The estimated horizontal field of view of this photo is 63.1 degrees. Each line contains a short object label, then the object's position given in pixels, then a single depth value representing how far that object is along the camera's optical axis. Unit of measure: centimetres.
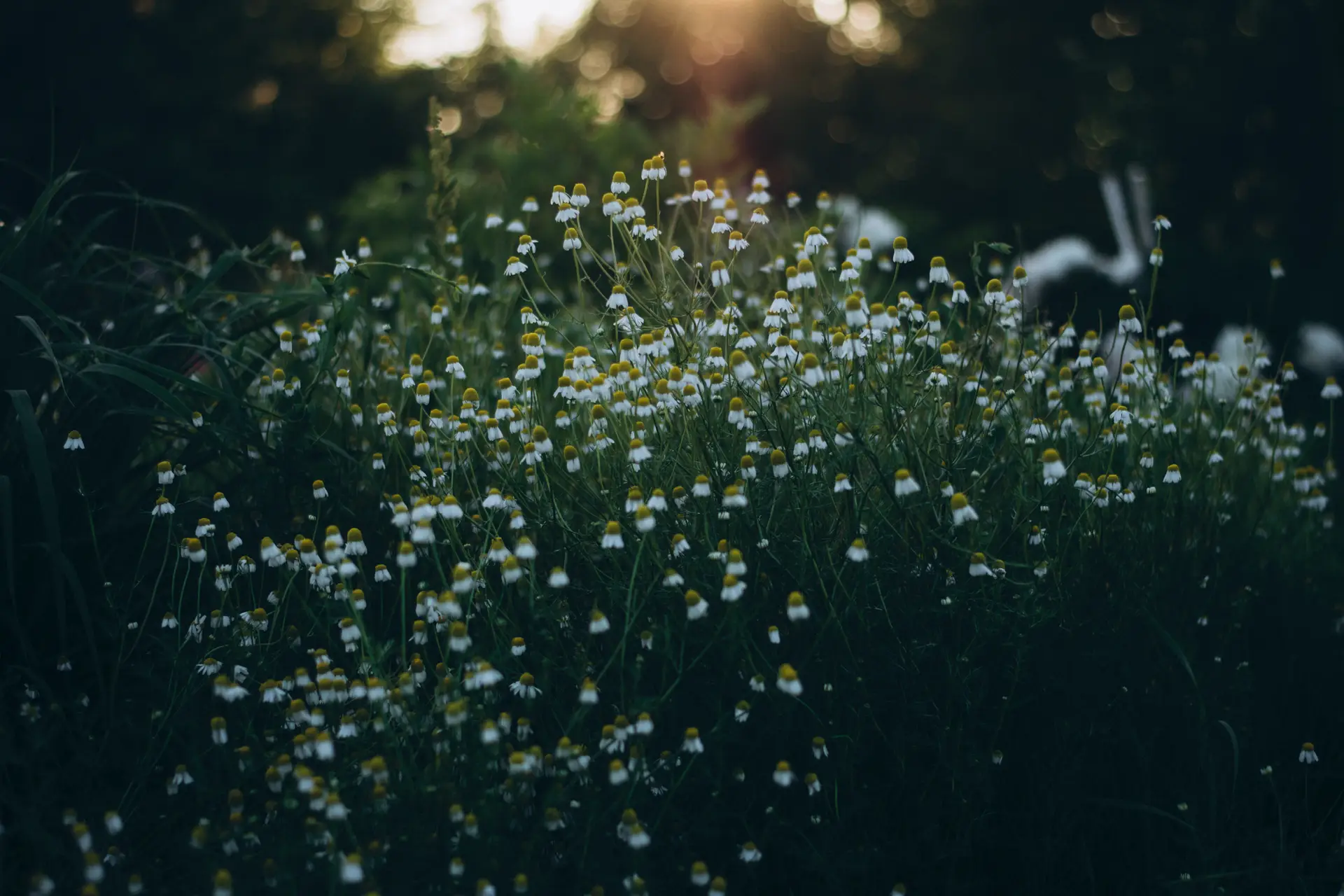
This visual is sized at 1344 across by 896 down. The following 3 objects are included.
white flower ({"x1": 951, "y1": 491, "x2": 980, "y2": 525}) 255
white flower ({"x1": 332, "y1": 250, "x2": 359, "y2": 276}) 371
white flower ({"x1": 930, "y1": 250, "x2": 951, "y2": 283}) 315
